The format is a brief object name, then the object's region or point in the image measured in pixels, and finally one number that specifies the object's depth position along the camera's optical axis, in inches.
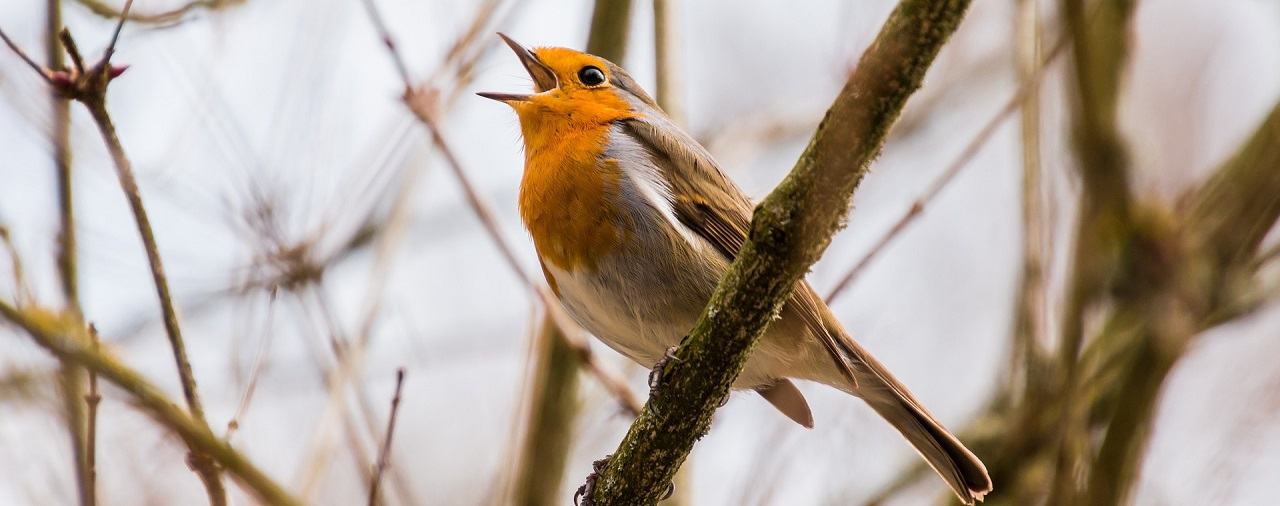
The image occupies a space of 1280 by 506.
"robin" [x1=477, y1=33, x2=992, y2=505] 266.4
